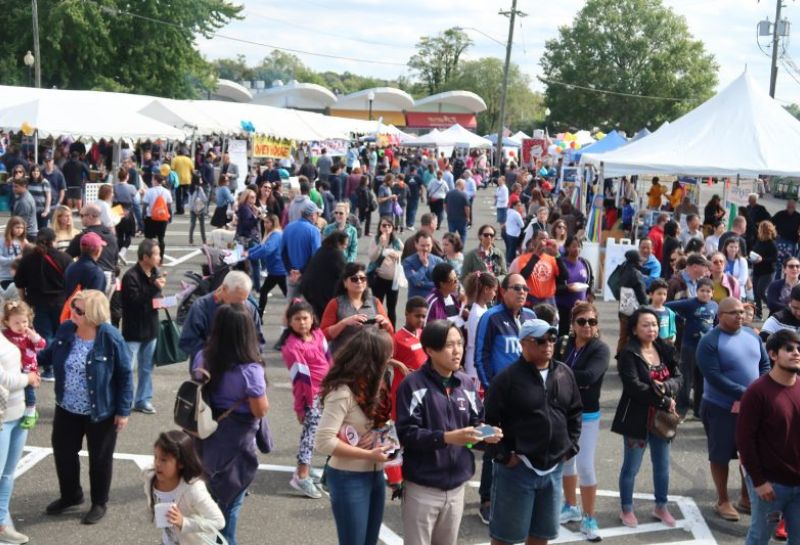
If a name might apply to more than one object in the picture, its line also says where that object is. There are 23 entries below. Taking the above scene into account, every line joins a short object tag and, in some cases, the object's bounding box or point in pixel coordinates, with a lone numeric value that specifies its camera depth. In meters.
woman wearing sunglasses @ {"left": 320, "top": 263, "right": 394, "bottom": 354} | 7.48
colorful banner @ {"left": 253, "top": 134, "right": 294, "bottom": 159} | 29.22
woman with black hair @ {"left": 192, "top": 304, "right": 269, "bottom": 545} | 5.34
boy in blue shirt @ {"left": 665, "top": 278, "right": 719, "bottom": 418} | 8.98
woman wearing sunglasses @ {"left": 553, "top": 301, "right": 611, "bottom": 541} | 6.38
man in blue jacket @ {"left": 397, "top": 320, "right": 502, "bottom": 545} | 4.76
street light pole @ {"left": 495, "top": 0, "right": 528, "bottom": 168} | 49.06
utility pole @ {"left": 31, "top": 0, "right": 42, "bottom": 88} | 37.91
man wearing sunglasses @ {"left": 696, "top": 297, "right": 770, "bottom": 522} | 6.91
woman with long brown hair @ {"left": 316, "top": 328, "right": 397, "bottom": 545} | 4.77
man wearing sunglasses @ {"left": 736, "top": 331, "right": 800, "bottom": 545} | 5.42
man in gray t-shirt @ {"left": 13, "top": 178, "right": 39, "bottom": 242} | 14.86
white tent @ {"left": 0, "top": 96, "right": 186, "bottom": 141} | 21.84
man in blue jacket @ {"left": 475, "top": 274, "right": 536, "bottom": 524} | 6.73
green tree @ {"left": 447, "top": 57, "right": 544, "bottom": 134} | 99.81
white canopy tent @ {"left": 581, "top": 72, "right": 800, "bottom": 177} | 15.18
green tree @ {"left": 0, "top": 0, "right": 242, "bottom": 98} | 46.78
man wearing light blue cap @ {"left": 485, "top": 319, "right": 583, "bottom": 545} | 5.14
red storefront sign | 81.38
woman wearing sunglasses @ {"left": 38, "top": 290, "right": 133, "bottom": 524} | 6.31
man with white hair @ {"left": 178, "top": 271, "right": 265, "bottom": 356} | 6.82
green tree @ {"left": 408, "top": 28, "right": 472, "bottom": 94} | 106.69
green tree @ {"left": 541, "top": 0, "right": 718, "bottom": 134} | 80.12
